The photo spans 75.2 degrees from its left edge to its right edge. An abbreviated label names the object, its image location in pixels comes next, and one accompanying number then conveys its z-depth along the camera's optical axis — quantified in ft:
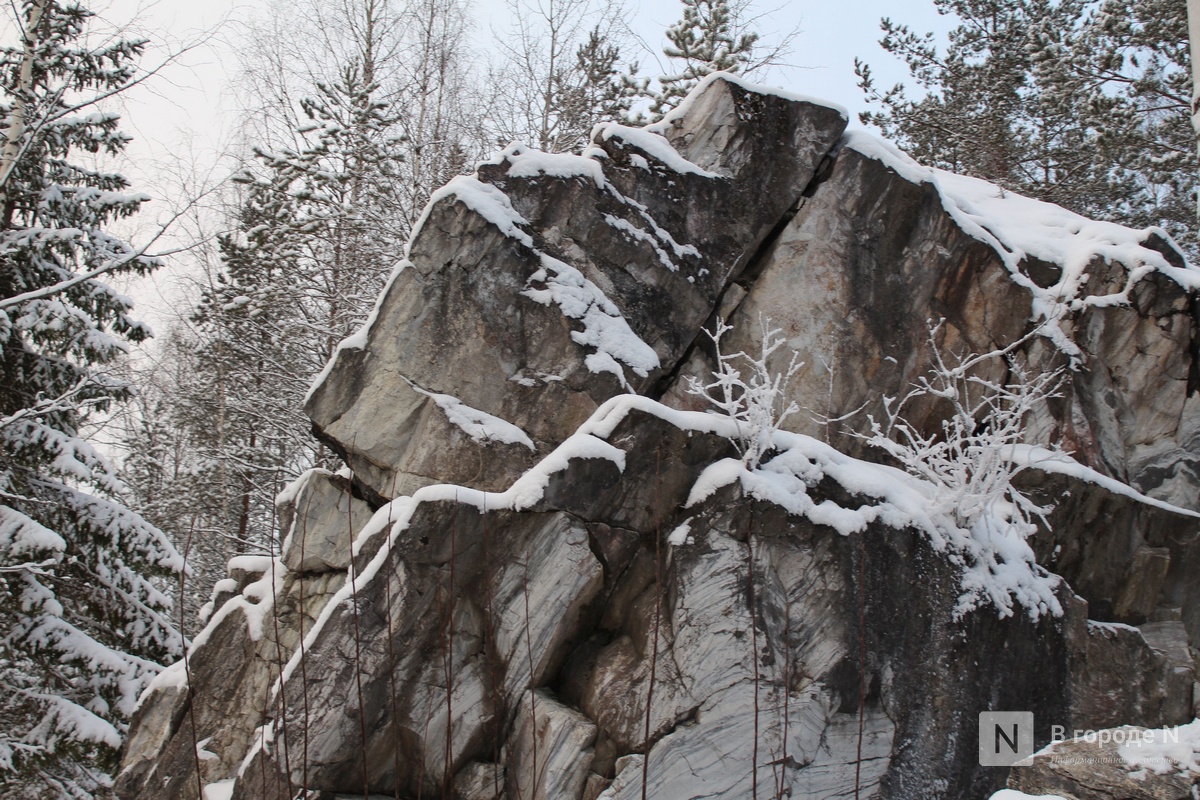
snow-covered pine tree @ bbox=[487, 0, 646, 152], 47.60
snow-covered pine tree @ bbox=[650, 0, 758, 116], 46.98
